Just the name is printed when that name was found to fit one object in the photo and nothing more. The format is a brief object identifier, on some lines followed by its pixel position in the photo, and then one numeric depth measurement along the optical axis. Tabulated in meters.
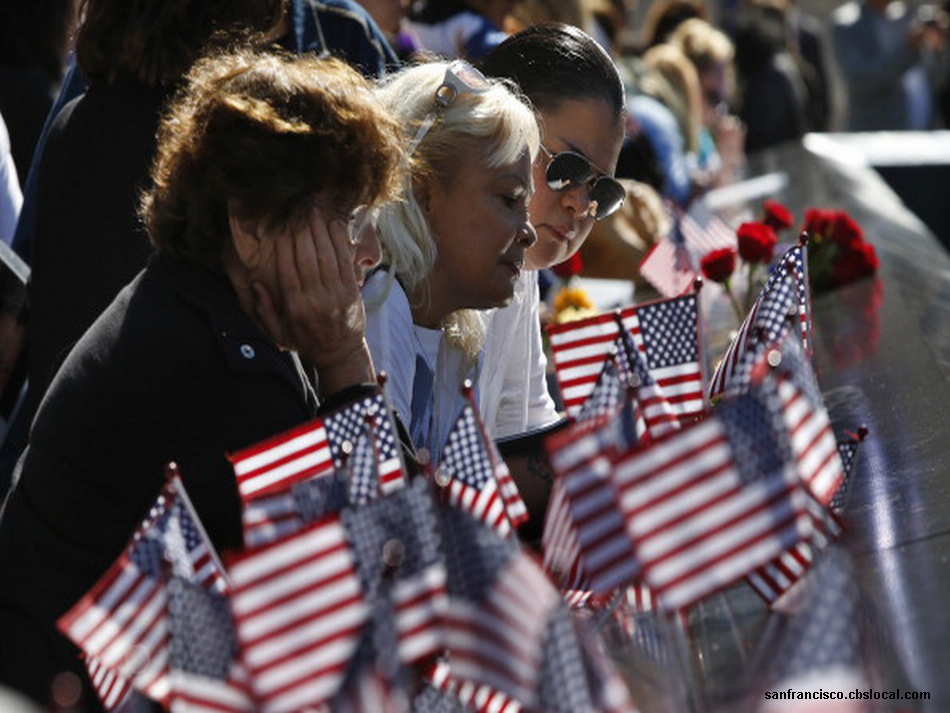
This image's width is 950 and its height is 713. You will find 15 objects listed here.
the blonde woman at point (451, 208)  7.69
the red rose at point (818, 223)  13.68
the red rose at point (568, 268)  12.55
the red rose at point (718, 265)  11.91
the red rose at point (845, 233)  13.50
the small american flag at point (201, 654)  4.56
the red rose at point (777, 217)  13.94
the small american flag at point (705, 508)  4.59
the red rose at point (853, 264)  13.53
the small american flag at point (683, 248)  11.95
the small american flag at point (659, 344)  6.15
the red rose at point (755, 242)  12.20
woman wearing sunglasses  8.82
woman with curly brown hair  5.62
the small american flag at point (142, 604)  4.86
